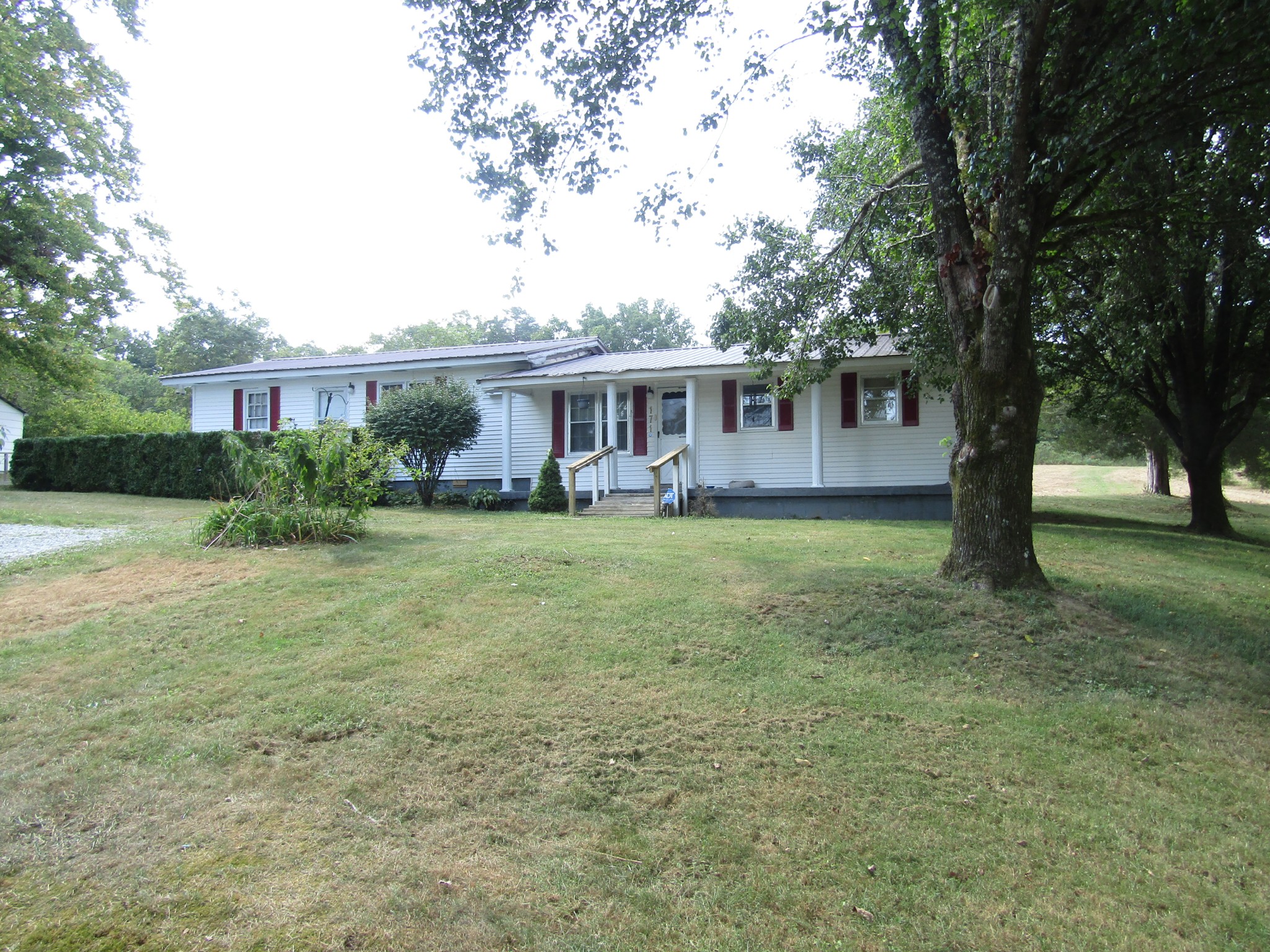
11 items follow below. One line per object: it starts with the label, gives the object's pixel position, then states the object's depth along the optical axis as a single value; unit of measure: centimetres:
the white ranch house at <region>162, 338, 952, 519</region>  1509
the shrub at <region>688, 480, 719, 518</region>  1459
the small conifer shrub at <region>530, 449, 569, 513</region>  1566
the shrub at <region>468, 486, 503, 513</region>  1627
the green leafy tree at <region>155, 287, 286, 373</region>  4619
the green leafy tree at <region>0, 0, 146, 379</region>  1561
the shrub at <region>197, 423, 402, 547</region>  863
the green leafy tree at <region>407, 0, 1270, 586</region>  620
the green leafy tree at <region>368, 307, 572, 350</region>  5228
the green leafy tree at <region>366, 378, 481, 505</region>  1548
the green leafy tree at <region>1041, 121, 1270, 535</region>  805
